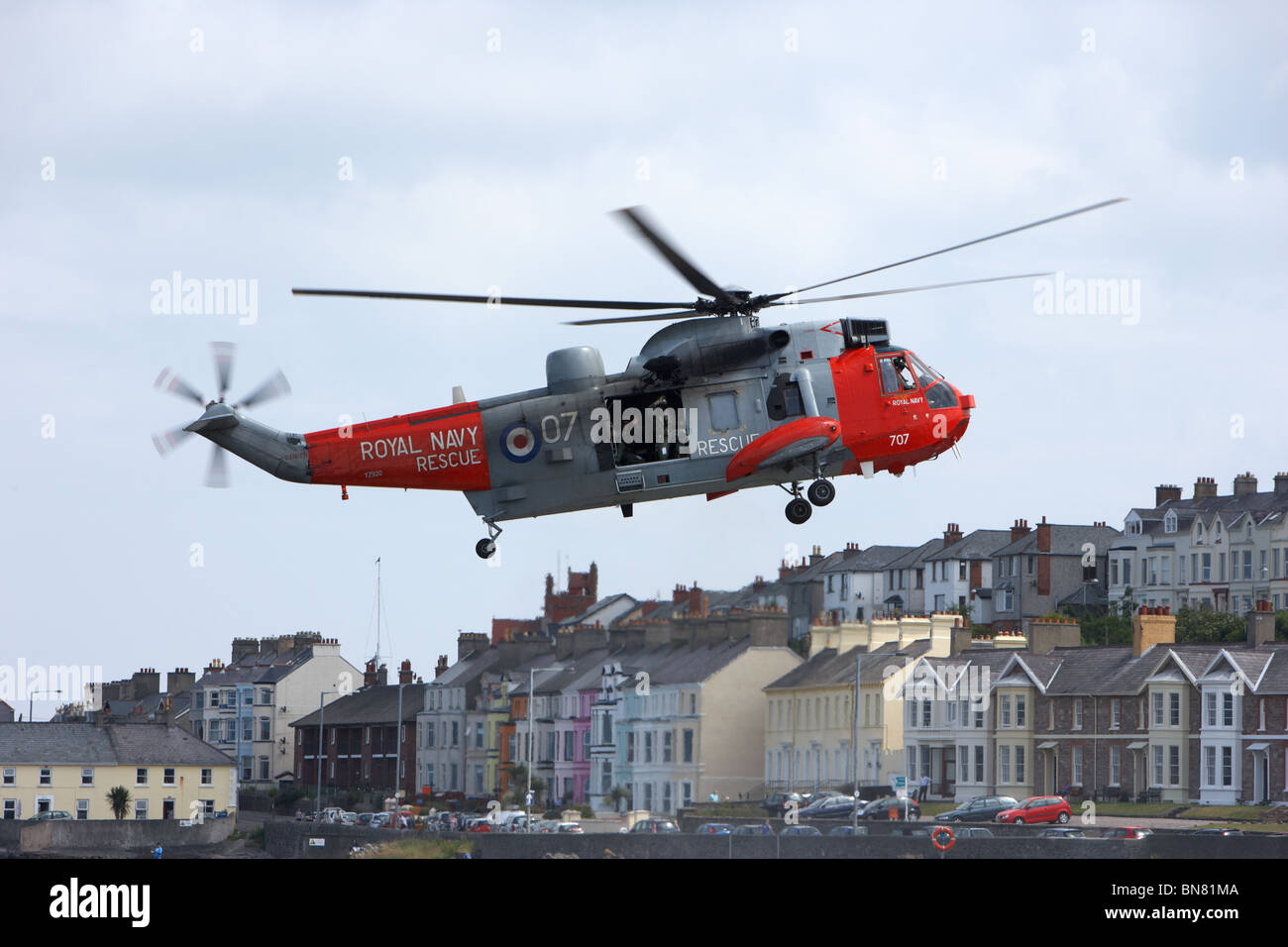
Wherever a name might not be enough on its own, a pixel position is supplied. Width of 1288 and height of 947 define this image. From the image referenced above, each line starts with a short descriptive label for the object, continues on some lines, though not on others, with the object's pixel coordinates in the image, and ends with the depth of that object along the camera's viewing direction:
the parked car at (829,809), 93.31
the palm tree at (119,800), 125.75
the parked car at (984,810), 85.62
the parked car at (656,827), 98.38
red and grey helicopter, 36.84
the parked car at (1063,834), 75.69
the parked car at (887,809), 93.00
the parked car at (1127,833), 74.75
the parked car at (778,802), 103.56
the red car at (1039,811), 82.88
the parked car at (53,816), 120.75
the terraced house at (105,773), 125.81
